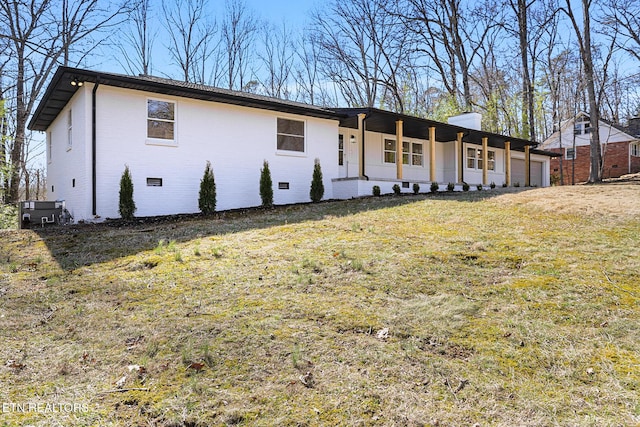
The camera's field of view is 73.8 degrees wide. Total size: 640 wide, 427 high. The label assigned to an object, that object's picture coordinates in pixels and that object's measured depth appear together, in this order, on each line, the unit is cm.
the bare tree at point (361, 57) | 2912
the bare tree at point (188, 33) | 2877
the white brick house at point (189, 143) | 1047
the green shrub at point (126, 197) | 1035
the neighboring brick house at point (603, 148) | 2928
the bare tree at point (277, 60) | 3196
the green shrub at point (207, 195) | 1142
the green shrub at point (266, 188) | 1243
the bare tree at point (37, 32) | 1880
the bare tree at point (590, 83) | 1786
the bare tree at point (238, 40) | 3027
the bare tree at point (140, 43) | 2772
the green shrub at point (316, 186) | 1365
